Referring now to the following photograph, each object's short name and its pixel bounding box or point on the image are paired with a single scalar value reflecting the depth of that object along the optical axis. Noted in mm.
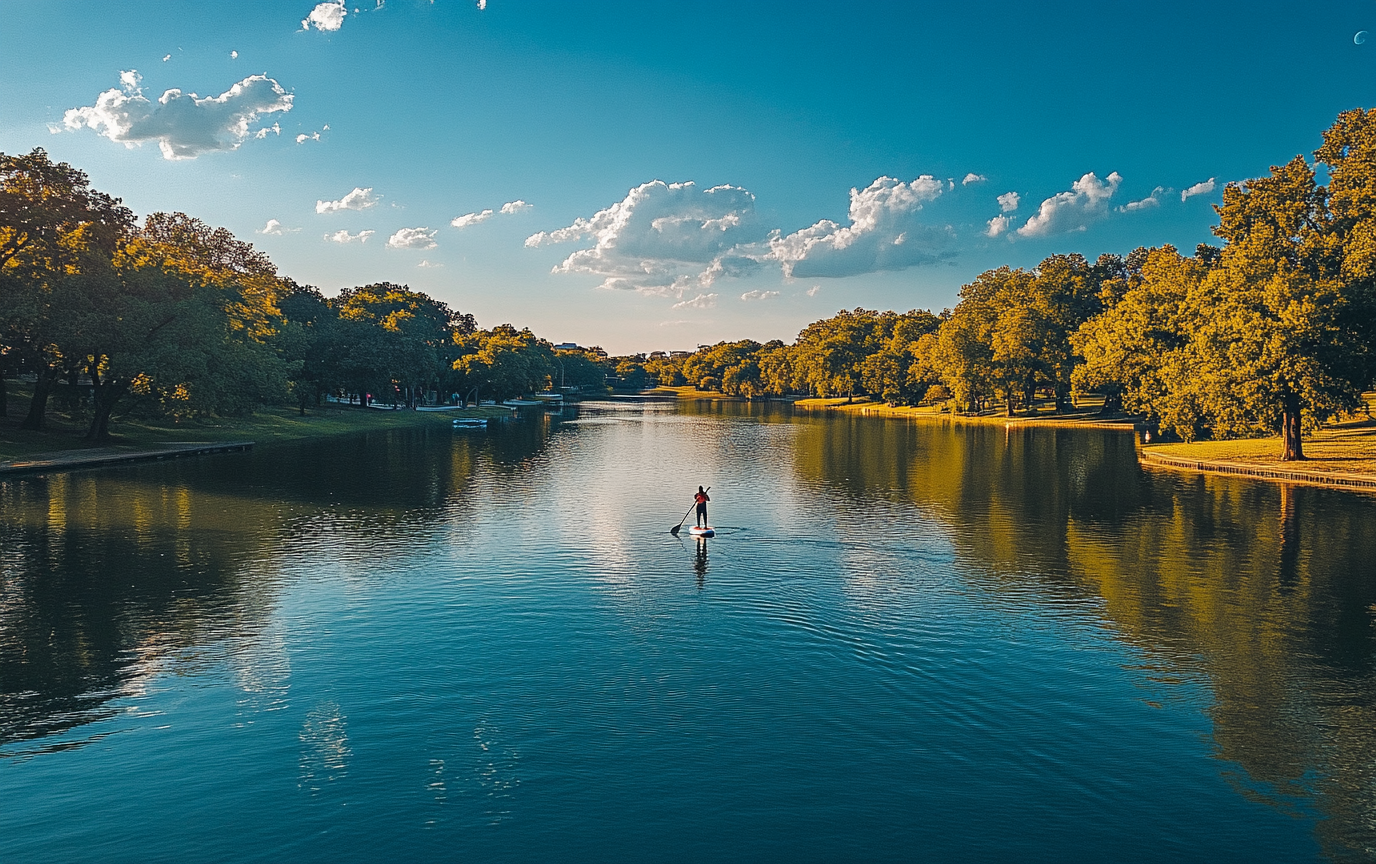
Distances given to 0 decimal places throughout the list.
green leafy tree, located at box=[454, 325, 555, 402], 162875
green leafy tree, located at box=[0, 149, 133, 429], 62750
